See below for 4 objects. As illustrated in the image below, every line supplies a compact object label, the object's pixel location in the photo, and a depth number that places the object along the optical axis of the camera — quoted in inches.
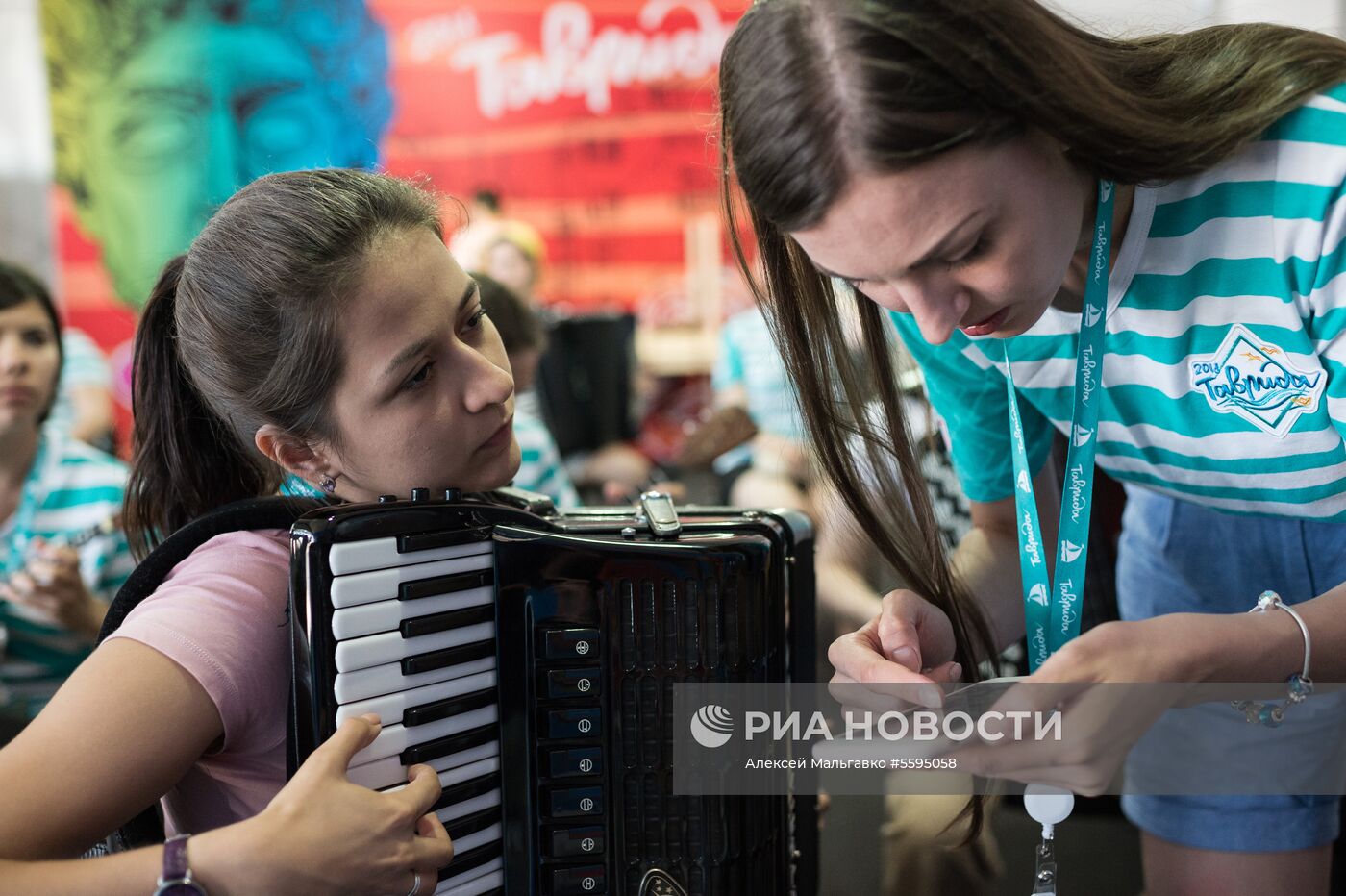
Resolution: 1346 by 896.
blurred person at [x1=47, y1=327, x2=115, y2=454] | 133.6
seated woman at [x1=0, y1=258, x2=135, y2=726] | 75.2
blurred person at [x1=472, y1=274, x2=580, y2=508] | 92.9
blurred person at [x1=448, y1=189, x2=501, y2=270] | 151.3
